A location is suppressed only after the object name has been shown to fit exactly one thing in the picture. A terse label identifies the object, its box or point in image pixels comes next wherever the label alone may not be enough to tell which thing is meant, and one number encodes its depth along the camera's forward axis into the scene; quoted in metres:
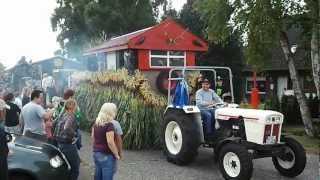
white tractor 7.08
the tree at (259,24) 11.89
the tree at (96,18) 29.06
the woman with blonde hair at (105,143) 5.60
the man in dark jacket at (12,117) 8.66
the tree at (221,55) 27.23
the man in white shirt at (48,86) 14.73
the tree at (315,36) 11.68
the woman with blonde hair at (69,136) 6.19
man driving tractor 8.40
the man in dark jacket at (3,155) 4.32
